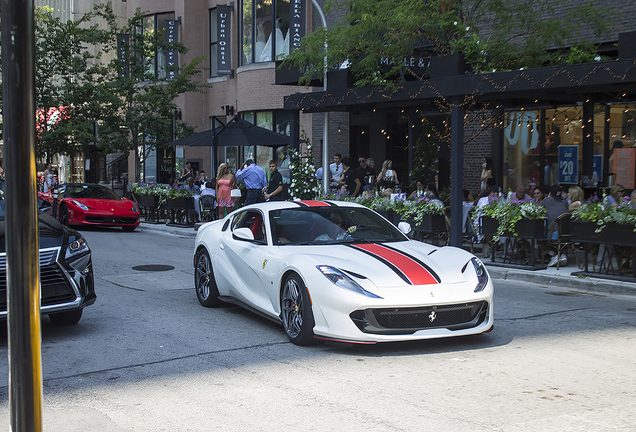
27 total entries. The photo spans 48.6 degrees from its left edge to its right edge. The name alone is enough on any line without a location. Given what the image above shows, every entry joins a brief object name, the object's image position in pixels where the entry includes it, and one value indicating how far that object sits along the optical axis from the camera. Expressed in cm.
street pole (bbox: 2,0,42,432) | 259
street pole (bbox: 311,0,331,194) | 1677
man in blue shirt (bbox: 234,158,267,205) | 1812
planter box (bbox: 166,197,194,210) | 2030
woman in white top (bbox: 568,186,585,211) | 1215
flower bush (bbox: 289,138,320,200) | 1706
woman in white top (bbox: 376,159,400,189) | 1893
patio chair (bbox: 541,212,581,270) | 1132
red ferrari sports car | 1952
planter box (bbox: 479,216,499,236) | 1201
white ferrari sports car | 610
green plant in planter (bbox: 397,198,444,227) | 1327
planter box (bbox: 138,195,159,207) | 2217
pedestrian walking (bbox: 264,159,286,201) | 1791
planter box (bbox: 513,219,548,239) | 1146
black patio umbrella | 1977
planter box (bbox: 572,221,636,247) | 1011
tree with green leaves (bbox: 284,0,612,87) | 1391
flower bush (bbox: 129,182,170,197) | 2202
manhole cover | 1201
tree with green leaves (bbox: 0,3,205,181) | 2555
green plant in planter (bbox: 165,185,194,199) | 2045
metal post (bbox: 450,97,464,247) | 1281
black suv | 665
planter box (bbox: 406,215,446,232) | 1321
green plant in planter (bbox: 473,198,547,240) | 1154
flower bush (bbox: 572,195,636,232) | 1013
